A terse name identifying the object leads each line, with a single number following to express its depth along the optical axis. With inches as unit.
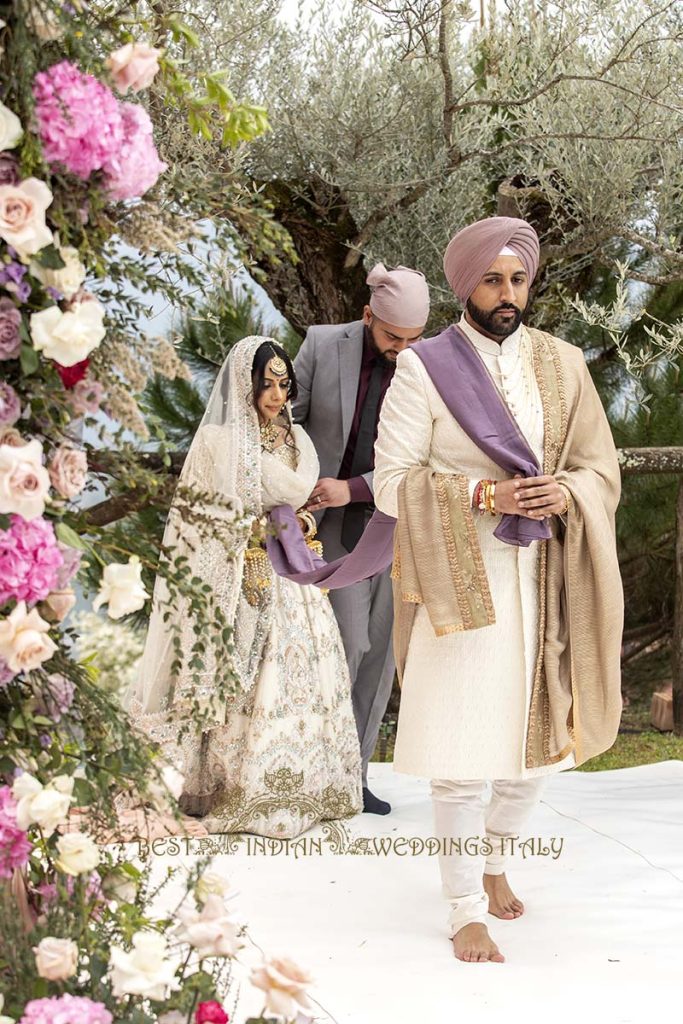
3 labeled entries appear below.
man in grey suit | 172.1
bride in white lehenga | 166.1
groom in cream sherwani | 124.7
